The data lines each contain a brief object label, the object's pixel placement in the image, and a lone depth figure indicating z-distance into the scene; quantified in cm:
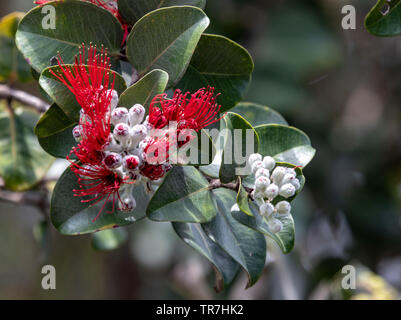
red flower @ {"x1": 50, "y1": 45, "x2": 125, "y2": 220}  54
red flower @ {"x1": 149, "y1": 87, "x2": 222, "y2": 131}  54
